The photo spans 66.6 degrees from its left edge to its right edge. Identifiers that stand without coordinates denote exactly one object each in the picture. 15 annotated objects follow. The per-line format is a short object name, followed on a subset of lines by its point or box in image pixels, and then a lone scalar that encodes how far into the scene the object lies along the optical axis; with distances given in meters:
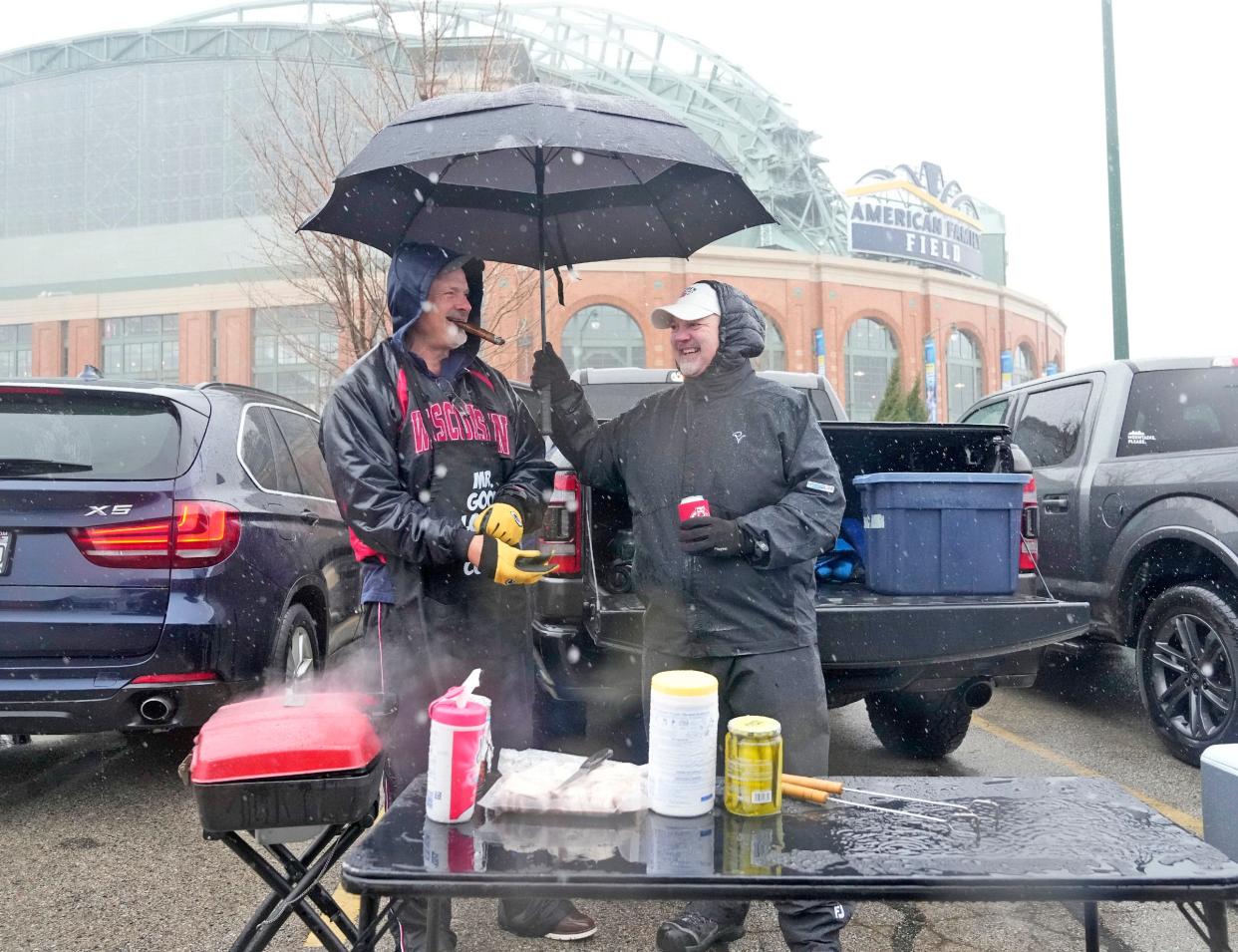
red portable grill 2.01
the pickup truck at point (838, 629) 3.45
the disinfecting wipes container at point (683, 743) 1.97
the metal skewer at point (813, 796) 2.11
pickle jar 2.02
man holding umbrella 2.82
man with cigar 2.62
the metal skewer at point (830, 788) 2.17
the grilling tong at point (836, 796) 2.08
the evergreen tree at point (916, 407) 28.53
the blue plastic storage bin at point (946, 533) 3.87
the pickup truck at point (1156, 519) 4.53
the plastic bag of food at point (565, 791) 2.04
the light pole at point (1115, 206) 10.54
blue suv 3.79
